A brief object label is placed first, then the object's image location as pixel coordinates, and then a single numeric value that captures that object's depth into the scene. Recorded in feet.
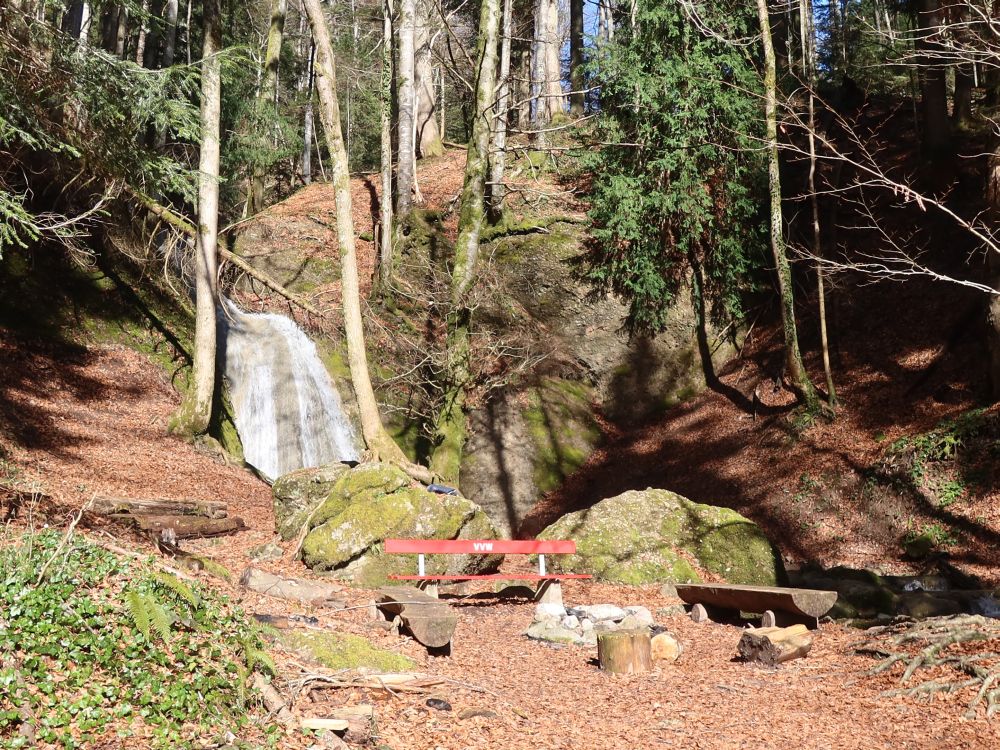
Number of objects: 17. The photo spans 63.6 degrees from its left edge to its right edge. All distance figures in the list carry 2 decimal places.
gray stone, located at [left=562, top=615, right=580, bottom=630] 28.24
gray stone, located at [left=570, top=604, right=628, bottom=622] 29.55
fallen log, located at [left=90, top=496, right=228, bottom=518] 34.76
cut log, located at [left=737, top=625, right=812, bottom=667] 25.30
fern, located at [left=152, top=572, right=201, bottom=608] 17.54
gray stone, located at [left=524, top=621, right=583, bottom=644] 27.61
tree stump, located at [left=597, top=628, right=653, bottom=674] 24.04
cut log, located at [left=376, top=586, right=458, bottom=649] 22.98
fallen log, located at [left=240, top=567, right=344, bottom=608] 27.30
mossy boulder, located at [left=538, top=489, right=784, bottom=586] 36.60
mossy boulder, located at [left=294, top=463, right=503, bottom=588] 32.91
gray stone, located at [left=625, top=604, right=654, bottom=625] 29.40
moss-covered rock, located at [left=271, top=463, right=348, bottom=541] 38.47
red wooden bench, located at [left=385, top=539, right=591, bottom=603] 29.09
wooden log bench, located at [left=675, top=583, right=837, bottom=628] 27.66
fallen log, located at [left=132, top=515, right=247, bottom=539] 34.60
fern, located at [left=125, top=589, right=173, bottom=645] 15.34
